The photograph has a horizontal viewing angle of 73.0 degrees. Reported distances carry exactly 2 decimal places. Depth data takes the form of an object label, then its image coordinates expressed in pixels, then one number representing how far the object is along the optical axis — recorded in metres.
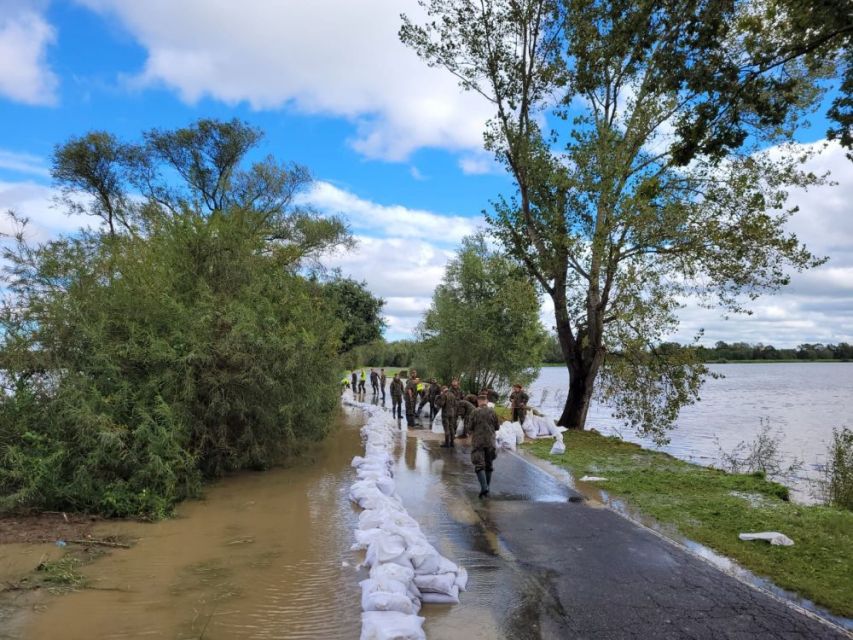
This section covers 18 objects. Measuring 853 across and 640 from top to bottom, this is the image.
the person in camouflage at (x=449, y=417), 15.30
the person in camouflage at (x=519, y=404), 17.66
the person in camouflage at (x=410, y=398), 20.56
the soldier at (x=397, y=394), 22.26
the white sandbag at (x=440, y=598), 5.16
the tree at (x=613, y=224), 14.79
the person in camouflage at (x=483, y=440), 9.62
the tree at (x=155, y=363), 7.80
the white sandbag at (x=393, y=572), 5.12
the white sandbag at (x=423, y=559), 5.42
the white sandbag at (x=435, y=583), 5.22
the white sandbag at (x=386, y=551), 5.45
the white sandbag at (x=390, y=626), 4.20
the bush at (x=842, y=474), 10.23
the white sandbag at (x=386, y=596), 4.68
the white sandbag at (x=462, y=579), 5.44
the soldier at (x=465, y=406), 14.89
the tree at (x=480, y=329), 28.27
